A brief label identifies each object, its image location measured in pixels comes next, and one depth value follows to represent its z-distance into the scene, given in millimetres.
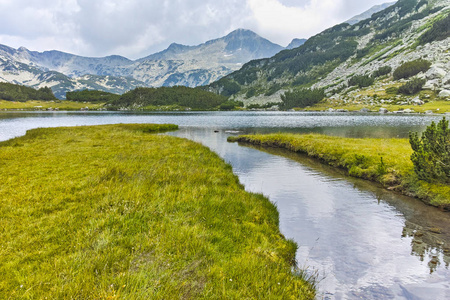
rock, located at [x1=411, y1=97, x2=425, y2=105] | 152950
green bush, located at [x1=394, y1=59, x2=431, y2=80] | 193325
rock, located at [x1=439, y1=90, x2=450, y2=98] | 149875
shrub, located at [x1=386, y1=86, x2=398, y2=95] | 191050
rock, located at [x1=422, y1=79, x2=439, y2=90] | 169625
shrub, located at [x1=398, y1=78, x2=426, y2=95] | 173750
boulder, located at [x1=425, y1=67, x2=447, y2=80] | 175275
